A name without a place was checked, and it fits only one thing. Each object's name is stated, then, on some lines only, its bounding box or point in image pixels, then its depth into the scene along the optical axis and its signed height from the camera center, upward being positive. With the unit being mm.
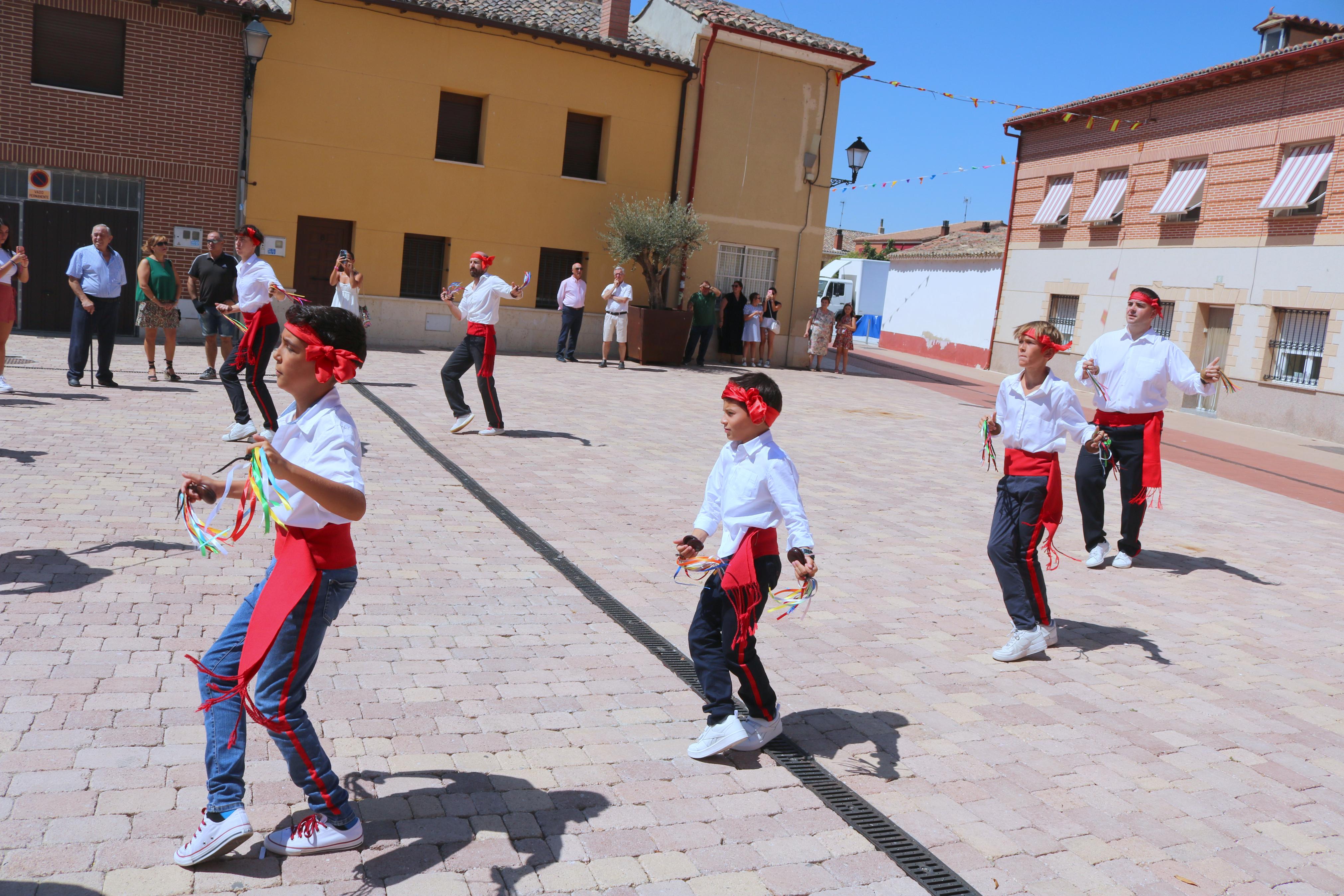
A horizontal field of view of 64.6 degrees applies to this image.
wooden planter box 21375 -363
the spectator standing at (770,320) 23453 +207
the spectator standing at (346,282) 13656 +36
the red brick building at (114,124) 16969 +2219
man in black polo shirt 11711 -127
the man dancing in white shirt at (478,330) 10289 -307
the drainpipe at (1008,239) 29359 +3198
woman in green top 12125 -359
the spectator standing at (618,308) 19859 +105
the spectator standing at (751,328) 22922 -13
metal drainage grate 3293 -1615
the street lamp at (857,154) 23359 +4017
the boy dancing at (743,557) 3943 -856
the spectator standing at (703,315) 22250 +162
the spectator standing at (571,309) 19547 -11
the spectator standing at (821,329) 23859 +122
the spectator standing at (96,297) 11008 -399
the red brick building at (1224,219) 19953 +3333
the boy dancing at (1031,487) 5480 -668
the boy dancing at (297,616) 2969 -944
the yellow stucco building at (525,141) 19172 +3262
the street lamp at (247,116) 17188 +2702
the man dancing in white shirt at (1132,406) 7574 -277
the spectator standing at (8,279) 10336 -286
